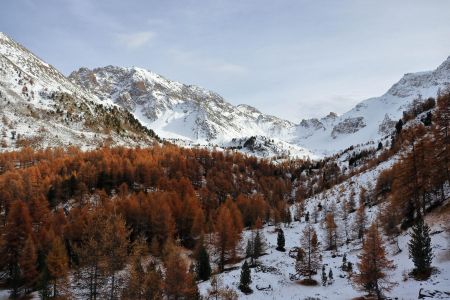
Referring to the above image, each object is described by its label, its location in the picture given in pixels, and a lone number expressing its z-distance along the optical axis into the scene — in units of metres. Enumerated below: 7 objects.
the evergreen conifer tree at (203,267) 59.47
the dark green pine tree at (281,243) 77.31
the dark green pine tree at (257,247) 67.36
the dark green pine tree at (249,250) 70.30
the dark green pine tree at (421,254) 36.00
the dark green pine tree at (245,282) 50.22
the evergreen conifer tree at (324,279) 51.59
